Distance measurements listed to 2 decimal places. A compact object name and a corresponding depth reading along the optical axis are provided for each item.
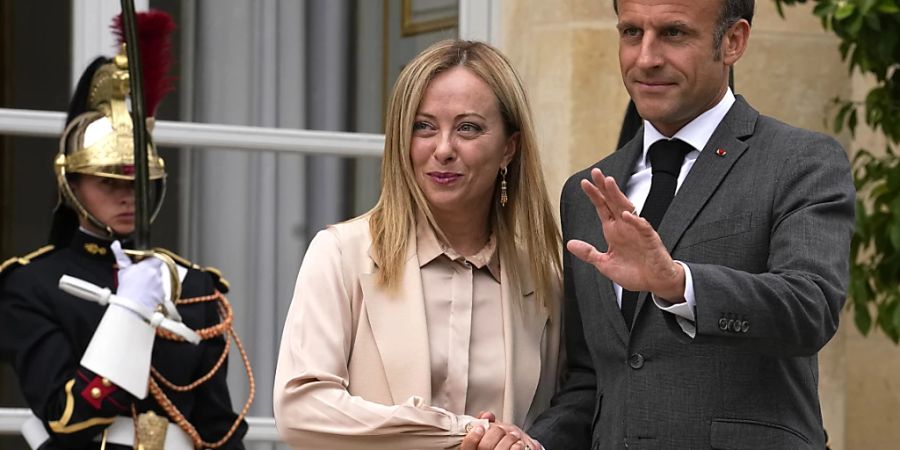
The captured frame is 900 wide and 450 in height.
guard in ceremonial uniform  8.66
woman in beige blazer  7.15
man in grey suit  6.25
